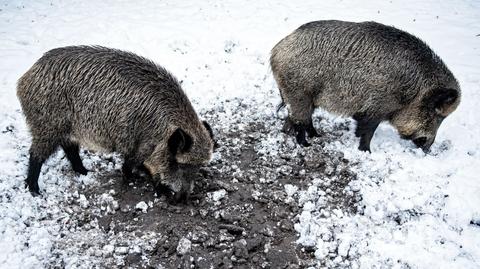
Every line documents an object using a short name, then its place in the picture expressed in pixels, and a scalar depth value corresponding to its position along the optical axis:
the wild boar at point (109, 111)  4.41
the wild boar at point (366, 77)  5.39
